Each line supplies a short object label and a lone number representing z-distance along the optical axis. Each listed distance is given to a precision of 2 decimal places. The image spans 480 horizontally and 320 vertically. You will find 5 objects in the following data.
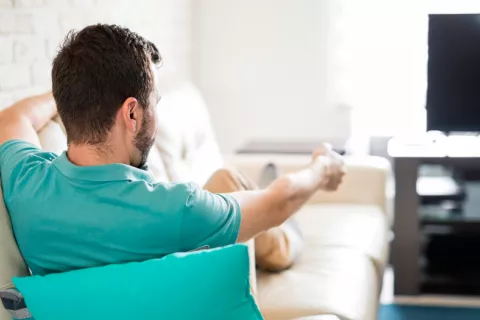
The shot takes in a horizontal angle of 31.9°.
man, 1.44
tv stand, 3.51
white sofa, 2.15
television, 3.55
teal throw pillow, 1.36
